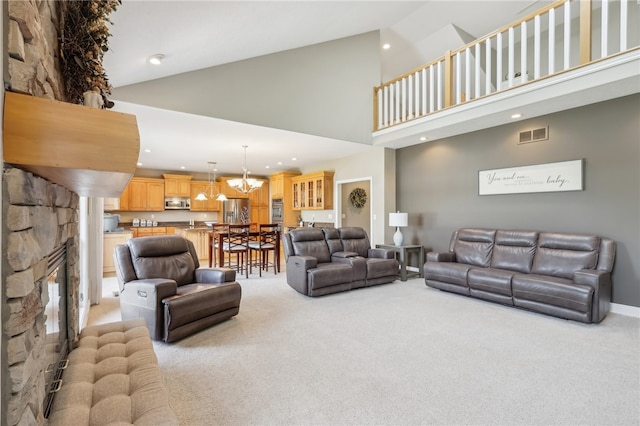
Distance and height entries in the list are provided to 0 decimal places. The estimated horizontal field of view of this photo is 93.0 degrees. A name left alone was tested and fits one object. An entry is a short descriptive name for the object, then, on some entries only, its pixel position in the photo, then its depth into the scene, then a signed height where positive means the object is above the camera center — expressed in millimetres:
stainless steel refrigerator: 9375 -5
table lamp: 5742 -211
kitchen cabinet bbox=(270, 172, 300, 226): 9039 +435
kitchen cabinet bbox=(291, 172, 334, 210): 7742 +544
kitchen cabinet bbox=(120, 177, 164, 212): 7979 +455
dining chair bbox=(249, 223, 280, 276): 6008 -667
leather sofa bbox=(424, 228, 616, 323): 3395 -829
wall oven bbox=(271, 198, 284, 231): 9328 +33
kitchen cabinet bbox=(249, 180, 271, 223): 9856 +250
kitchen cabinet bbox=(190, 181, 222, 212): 9062 +364
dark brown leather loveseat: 4488 -825
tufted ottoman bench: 1263 -839
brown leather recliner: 2842 -798
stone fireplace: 896 -106
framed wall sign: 4227 +482
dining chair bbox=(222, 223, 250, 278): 5870 -551
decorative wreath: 7570 +350
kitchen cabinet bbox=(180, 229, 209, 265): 7684 -724
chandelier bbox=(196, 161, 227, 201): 9211 +599
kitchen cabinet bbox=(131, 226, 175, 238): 7668 -470
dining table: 5902 -625
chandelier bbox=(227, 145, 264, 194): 6422 +635
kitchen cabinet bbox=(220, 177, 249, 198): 9416 +683
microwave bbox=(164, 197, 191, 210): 8625 +263
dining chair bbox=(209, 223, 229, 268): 6039 -470
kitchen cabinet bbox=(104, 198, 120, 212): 6594 +207
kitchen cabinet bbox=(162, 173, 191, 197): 8562 +772
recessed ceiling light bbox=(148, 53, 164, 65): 3213 +1649
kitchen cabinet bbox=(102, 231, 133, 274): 5797 -562
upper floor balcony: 3387 +1704
